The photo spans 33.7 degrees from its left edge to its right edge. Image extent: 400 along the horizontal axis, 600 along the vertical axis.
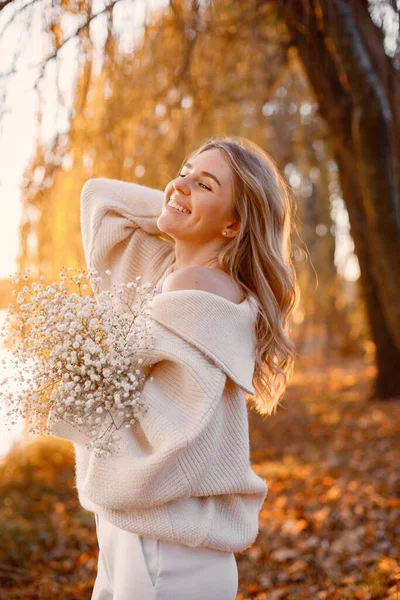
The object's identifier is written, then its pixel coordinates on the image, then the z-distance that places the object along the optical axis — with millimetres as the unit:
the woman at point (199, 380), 1633
